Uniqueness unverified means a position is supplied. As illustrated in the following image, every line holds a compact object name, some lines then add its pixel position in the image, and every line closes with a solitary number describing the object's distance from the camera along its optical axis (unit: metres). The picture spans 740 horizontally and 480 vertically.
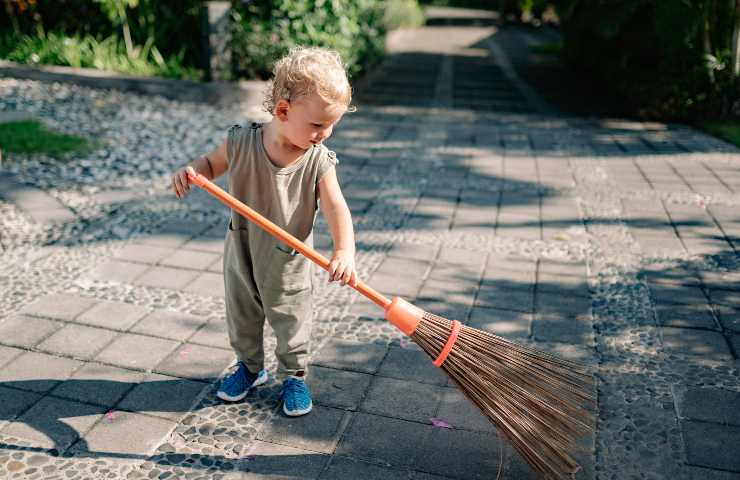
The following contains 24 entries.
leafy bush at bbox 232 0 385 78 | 7.51
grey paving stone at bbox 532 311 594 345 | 3.03
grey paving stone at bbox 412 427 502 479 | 2.21
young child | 2.08
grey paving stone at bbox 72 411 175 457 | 2.27
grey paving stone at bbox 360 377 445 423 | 2.50
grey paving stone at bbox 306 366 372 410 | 2.56
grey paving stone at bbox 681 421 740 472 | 2.24
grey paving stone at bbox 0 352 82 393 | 2.60
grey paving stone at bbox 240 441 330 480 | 2.18
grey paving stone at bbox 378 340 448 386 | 2.73
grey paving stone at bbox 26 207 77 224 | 4.22
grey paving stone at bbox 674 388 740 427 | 2.47
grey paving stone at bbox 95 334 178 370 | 2.77
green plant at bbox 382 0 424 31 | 17.18
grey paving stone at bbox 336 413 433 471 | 2.27
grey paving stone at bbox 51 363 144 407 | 2.54
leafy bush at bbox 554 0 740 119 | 6.85
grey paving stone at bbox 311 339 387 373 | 2.80
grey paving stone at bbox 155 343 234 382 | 2.71
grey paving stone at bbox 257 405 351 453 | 2.33
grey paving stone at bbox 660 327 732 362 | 2.88
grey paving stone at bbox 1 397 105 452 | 2.31
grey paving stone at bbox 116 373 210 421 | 2.48
